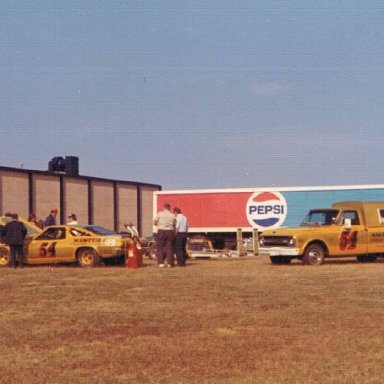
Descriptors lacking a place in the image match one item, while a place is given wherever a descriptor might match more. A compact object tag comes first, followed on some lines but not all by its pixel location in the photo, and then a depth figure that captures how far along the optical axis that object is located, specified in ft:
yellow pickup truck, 76.48
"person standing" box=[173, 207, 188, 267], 74.49
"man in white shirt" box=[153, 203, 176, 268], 72.08
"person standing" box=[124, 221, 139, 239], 109.68
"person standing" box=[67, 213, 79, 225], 82.19
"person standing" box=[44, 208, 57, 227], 84.69
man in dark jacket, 73.46
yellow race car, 75.00
